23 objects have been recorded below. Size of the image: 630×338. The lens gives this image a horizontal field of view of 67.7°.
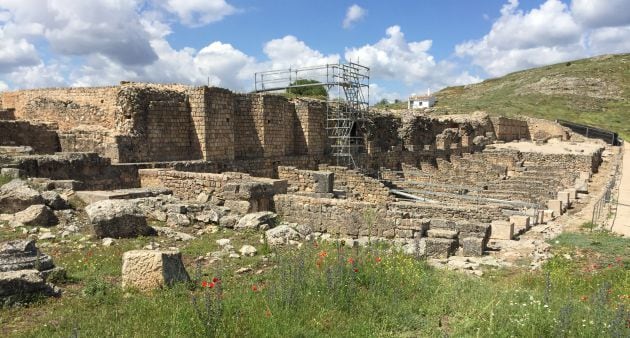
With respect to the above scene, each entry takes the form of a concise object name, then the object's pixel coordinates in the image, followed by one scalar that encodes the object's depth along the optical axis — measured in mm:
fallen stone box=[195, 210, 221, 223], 9109
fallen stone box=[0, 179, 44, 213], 8367
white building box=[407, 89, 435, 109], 67938
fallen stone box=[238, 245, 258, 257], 7328
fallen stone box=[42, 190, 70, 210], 8573
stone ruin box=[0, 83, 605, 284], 8867
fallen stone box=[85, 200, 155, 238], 7539
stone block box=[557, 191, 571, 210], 15971
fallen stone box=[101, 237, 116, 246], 7220
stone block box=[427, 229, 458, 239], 9328
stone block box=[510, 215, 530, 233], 12258
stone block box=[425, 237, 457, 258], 8805
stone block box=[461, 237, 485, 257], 9078
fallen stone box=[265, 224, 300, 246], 7908
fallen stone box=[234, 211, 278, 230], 8812
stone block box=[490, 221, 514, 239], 10953
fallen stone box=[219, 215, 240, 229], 8969
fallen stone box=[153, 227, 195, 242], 7973
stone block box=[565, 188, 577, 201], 16909
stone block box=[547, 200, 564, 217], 14782
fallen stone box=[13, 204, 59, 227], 7809
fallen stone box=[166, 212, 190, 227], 8844
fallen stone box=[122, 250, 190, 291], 5388
